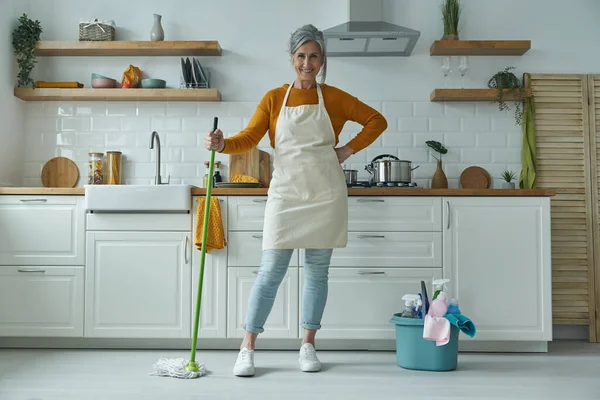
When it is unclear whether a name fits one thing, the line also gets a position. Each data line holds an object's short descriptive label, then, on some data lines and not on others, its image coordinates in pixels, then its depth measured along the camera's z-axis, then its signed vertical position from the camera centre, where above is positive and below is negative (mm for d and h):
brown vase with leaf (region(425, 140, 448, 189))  4172 +362
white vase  4242 +1231
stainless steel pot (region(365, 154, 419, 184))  3914 +352
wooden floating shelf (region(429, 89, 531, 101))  4160 +846
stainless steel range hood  3924 +1133
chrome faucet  4078 +427
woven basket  4262 +1234
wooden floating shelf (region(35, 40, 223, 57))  4184 +1120
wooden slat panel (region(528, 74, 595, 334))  4203 +330
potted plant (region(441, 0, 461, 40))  4234 +1320
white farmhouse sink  3625 +171
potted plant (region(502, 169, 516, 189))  4109 +331
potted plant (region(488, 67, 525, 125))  4180 +890
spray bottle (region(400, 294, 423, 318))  3293 -347
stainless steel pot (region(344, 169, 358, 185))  3986 +330
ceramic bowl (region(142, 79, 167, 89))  4227 +906
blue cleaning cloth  3141 -416
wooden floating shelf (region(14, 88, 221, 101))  4168 +833
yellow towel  3594 +14
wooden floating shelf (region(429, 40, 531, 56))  4152 +1133
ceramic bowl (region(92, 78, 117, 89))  4234 +906
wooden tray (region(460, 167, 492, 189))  4242 +339
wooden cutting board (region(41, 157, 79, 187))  4344 +357
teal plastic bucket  3164 -546
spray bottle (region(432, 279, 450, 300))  3287 -273
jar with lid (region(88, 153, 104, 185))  4254 +371
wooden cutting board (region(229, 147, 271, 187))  4180 +402
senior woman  3107 +212
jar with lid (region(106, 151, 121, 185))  4262 +384
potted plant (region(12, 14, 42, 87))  4227 +1137
